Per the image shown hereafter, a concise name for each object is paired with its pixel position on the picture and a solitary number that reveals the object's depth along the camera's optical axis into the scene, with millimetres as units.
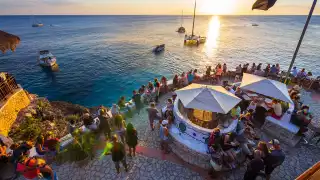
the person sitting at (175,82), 13261
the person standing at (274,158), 5602
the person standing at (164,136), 7180
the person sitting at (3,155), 6461
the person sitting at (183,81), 13500
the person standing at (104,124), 7656
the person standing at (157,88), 11664
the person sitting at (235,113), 7755
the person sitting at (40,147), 6656
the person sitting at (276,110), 8289
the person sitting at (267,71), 15229
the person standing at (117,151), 5875
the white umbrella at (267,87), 8273
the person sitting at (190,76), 14064
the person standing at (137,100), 10164
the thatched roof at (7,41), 8376
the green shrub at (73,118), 14497
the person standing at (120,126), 7433
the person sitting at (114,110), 8742
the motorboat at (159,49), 45562
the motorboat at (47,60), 33562
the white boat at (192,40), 56812
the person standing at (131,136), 6703
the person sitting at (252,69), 15957
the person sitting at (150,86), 12017
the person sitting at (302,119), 7727
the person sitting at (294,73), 14605
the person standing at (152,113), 8527
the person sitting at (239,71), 15670
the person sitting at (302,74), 13930
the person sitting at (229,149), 6145
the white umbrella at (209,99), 6898
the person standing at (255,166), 5398
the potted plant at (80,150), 6791
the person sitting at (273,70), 15352
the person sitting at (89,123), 7754
